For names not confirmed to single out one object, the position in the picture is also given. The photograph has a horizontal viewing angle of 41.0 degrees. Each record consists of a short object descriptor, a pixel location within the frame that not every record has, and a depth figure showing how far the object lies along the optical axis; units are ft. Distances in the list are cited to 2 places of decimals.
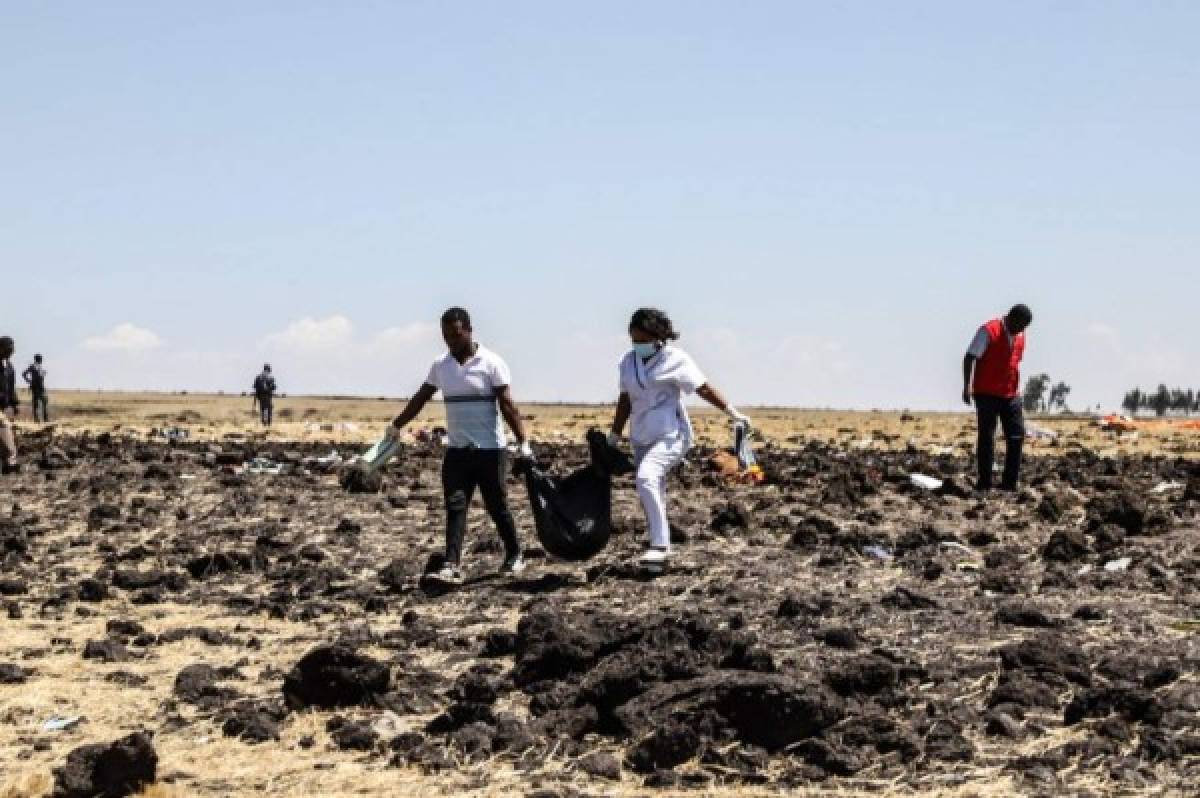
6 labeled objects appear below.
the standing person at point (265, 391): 127.95
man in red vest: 51.98
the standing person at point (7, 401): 56.75
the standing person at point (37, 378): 118.11
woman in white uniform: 36.32
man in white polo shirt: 36.91
